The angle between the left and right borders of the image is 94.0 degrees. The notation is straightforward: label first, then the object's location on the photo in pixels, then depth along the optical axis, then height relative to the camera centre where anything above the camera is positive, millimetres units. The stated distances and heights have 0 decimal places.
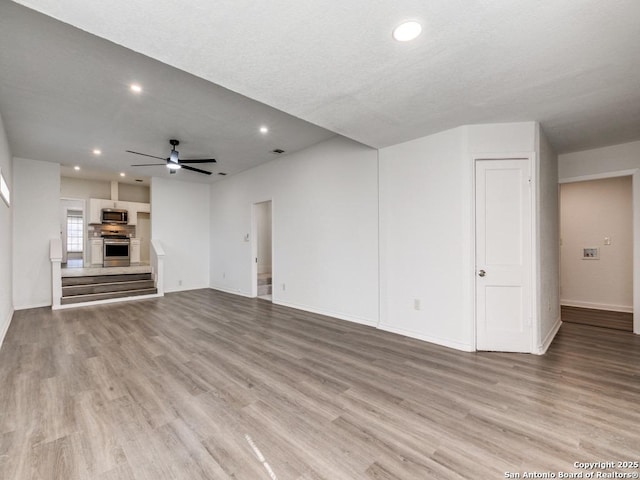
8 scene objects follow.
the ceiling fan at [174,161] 4727 +1355
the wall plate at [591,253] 5535 -285
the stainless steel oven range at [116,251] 9303 -259
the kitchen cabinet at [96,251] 9148 -239
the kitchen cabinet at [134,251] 9875 -270
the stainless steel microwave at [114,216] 9227 +857
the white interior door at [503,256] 3430 -201
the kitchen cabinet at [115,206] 9102 +1151
